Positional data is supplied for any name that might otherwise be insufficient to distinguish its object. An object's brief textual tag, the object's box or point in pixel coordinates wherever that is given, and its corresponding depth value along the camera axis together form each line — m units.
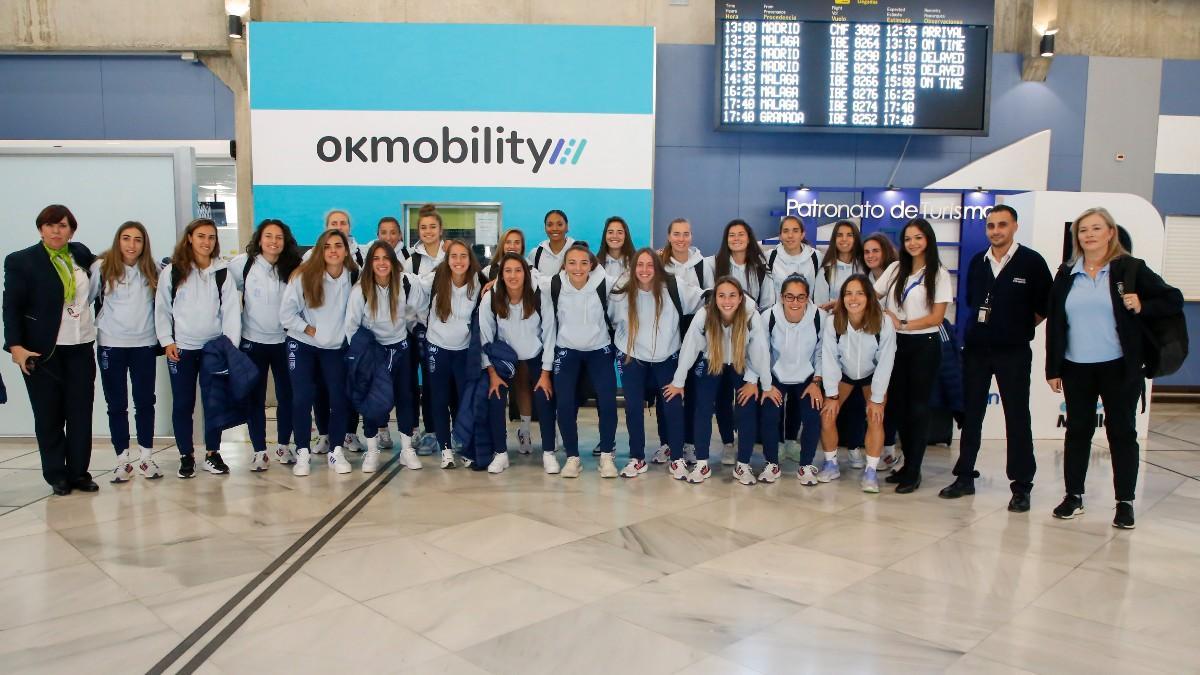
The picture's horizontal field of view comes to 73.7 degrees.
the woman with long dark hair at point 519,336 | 4.76
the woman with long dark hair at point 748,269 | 5.07
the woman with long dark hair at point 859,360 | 4.46
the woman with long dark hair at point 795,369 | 4.63
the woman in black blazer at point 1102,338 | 3.71
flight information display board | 7.24
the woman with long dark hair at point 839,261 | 5.11
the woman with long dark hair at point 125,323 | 4.54
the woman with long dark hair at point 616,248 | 5.44
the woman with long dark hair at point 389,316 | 4.76
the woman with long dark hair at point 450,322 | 4.84
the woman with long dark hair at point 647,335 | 4.63
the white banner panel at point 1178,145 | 8.23
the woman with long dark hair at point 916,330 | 4.43
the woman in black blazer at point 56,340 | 4.26
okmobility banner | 7.31
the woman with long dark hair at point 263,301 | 4.73
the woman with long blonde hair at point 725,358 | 4.57
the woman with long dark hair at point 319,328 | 4.64
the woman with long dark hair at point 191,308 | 4.61
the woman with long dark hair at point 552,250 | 5.68
